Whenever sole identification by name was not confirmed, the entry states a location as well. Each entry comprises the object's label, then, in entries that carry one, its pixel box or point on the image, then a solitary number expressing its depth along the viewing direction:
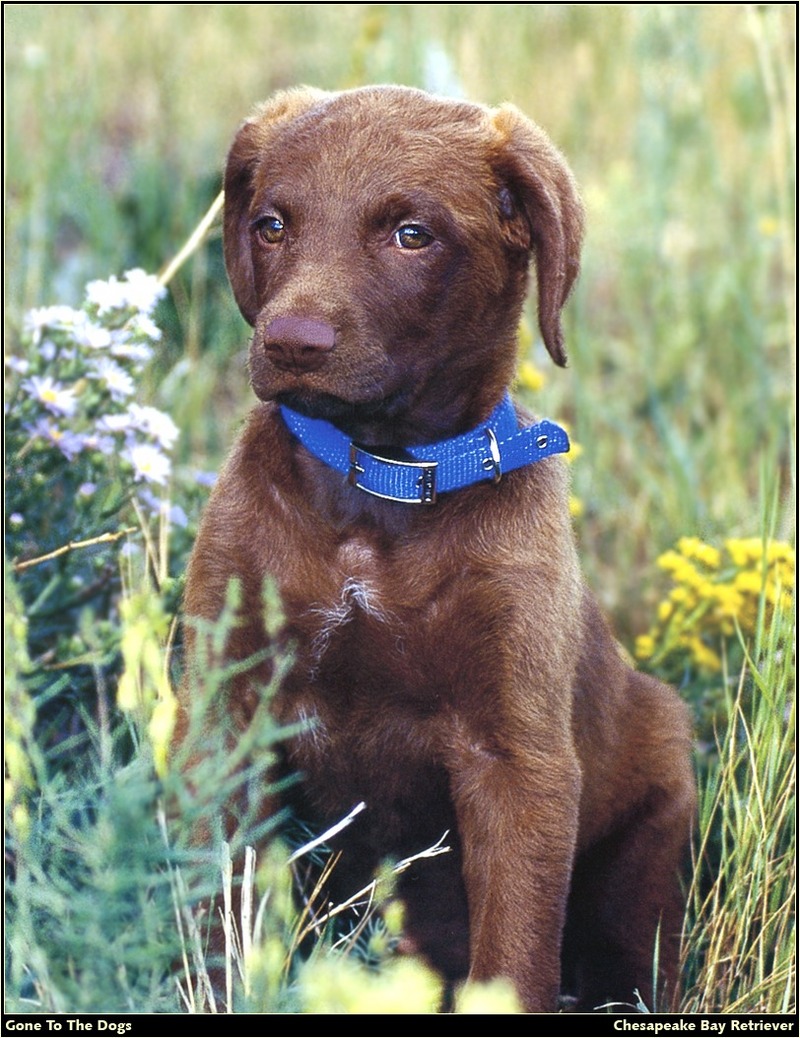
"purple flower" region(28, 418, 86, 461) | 3.05
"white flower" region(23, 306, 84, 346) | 3.12
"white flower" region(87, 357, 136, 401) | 3.14
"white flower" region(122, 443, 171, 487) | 3.05
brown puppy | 2.38
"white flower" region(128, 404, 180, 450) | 3.14
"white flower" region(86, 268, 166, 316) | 3.12
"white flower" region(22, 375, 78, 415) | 3.04
